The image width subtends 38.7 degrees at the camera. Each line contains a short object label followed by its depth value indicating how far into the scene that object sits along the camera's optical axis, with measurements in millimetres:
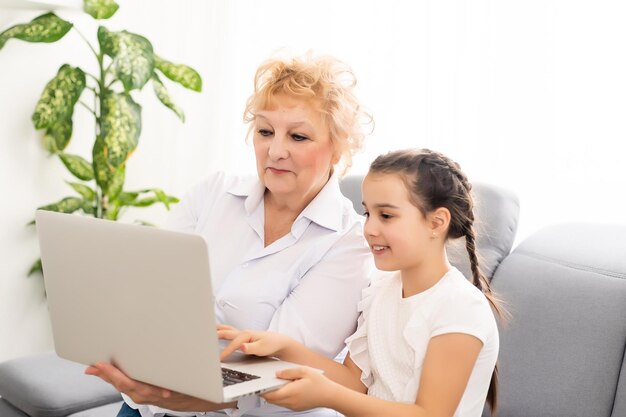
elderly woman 1749
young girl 1482
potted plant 3016
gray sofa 1924
